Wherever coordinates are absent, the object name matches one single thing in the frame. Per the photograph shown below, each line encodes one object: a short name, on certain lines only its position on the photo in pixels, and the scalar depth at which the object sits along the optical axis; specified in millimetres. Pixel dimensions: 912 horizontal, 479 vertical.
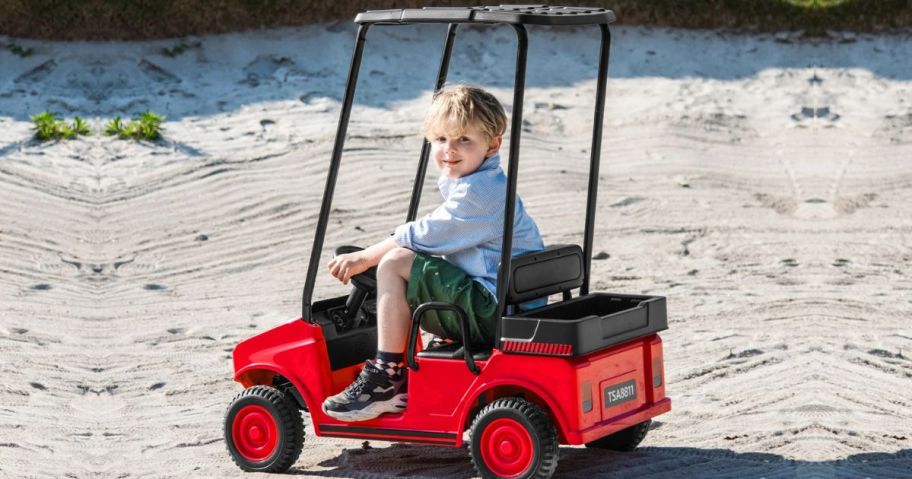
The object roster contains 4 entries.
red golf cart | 4523
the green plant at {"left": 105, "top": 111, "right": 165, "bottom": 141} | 10398
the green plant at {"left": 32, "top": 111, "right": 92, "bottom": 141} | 10320
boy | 4707
